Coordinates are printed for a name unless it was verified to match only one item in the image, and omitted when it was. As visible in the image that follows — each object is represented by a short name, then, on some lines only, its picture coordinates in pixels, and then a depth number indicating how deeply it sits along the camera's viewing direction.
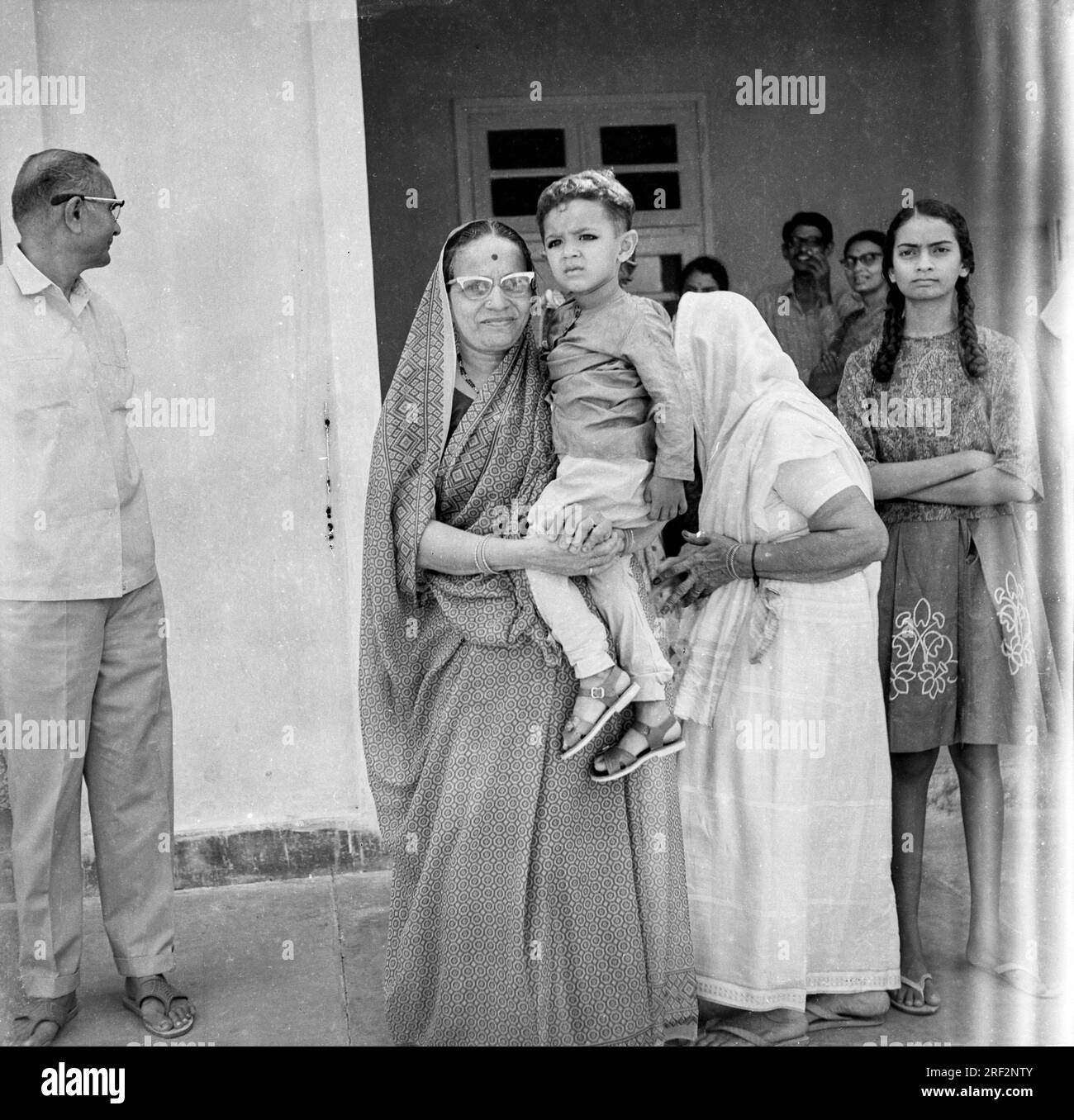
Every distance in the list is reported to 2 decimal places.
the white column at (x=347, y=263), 3.89
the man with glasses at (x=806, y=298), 4.48
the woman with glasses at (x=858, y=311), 4.14
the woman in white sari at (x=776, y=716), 2.91
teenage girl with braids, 3.15
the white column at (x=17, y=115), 3.71
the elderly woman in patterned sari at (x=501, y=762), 2.75
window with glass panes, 4.50
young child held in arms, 2.66
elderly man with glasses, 3.06
